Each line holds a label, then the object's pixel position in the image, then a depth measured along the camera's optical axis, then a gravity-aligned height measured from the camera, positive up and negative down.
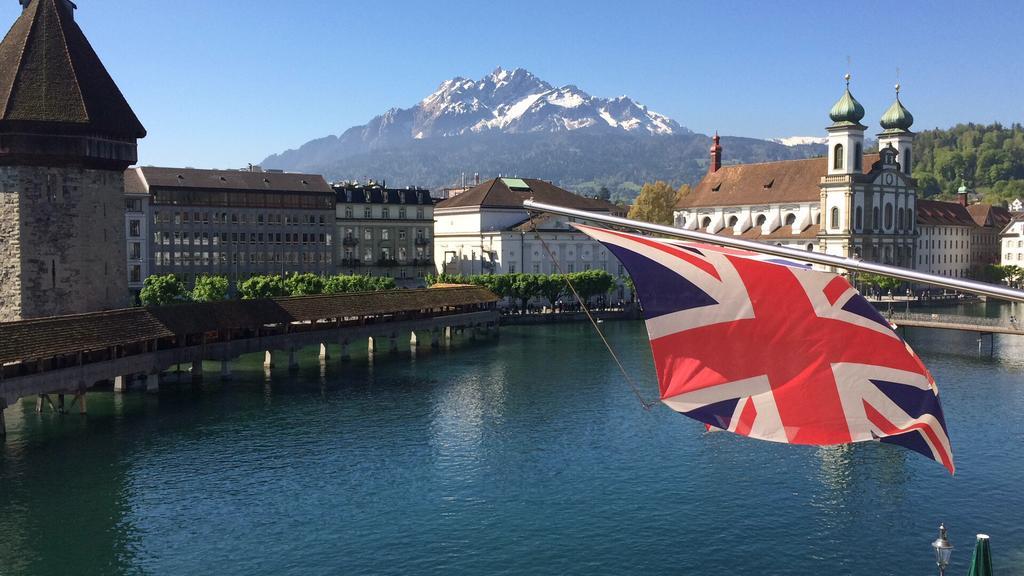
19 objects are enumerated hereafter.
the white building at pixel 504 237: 126.31 +2.69
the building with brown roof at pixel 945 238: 164.88 +3.16
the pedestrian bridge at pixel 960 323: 83.54 -6.35
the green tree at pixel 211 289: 92.88 -3.17
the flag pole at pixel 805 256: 13.80 +0.00
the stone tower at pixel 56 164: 59.03 +5.97
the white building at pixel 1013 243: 171.12 +2.33
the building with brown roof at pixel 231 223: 110.62 +4.27
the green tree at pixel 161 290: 88.94 -3.05
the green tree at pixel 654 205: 185.50 +10.14
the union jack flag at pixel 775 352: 15.88 -1.69
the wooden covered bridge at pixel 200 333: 50.97 -5.47
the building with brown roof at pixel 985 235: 178.12 +3.98
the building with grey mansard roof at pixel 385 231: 125.38 +3.48
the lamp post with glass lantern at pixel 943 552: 20.66 -6.47
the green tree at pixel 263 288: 97.06 -3.12
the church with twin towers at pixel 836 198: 137.62 +8.97
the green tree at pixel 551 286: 115.12 -3.55
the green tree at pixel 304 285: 98.38 -2.93
